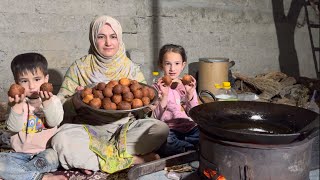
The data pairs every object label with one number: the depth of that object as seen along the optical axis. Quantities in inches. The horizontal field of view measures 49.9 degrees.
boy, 89.2
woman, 96.1
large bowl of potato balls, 93.8
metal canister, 186.5
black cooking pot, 77.4
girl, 112.5
